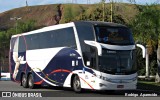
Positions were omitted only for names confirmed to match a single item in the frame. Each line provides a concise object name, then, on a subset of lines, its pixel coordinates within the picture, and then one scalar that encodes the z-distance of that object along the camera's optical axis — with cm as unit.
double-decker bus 2072
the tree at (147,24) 3247
